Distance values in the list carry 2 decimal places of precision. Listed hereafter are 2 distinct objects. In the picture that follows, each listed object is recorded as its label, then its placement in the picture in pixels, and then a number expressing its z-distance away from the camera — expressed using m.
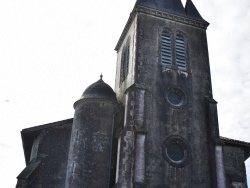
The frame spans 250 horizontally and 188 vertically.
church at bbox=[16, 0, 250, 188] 16.19
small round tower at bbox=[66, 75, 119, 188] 16.33
